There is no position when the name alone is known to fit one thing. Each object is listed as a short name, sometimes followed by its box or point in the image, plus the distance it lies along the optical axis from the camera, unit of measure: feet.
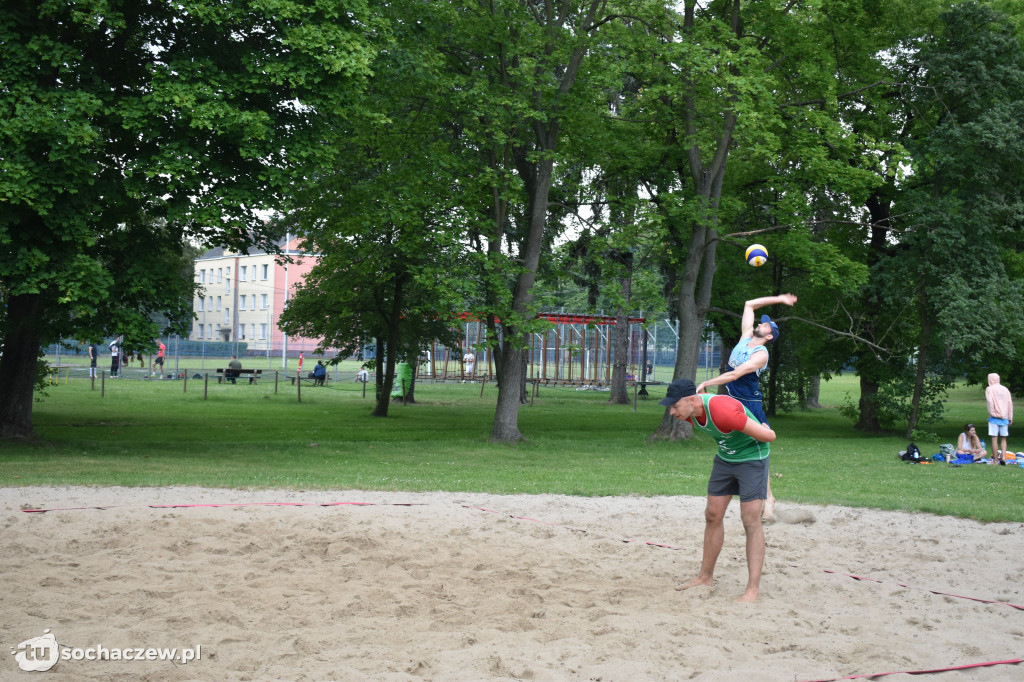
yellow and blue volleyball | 35.88
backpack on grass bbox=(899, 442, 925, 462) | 59.31
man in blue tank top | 26.76
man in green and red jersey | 22.54
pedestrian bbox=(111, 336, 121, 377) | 140.46
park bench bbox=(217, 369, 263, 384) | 132.26
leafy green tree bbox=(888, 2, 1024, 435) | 70.18
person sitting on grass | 59.47
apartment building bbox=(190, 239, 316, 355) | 278.26
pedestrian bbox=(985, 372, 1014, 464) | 57.93
